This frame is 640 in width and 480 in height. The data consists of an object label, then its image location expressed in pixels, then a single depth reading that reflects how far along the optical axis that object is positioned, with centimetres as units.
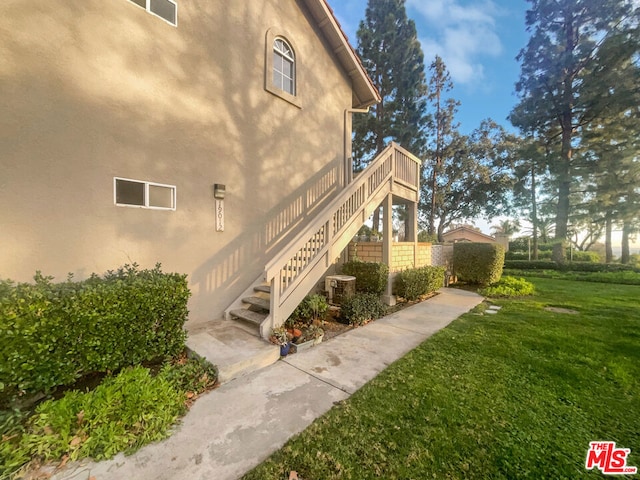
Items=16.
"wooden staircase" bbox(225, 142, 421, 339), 441
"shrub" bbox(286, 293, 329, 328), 514
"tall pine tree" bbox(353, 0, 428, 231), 1480
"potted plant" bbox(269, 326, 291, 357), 407
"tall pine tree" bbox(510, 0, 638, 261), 1390
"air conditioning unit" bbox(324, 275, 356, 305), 648
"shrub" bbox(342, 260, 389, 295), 668
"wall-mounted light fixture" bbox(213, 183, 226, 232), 509
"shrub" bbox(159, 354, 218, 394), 302
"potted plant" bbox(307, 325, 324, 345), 454
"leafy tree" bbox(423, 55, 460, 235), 1945
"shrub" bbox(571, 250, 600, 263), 2155
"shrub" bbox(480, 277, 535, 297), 886
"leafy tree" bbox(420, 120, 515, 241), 2045
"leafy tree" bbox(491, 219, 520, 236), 2444
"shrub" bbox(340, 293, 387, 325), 561
